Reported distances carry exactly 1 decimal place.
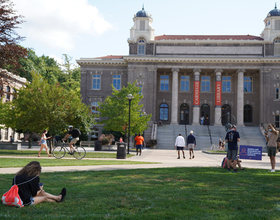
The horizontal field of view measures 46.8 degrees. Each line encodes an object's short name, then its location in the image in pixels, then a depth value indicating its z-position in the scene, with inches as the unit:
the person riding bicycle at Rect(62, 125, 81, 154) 725.9
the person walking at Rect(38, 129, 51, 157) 819.4
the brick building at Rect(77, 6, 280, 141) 1975.9
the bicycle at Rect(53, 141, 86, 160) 753.6
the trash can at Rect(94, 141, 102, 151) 1263.4
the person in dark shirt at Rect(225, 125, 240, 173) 522.9
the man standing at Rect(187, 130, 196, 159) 946.5
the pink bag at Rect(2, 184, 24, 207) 241.6
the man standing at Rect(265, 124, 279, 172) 524.3
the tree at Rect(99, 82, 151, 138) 1427.2
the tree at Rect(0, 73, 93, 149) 965.2
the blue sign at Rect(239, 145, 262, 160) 716.7
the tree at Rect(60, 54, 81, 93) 2843.0
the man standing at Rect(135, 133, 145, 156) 1022.2
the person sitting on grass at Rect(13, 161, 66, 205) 248.5
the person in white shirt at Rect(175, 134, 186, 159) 920.3
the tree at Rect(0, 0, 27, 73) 654.5
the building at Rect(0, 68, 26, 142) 2212.8
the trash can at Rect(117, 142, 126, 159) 831.1
